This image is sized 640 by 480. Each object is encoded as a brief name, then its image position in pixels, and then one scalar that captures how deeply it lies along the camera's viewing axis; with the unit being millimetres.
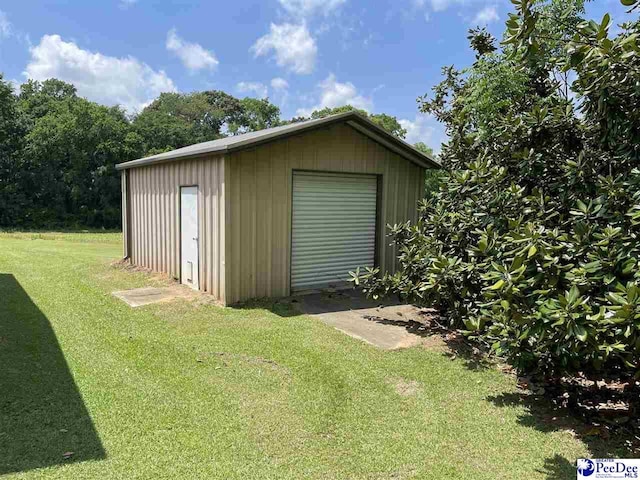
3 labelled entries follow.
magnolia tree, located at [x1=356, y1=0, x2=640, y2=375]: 2717
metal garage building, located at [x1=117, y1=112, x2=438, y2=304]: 7168
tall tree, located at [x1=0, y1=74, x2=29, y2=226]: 24484
